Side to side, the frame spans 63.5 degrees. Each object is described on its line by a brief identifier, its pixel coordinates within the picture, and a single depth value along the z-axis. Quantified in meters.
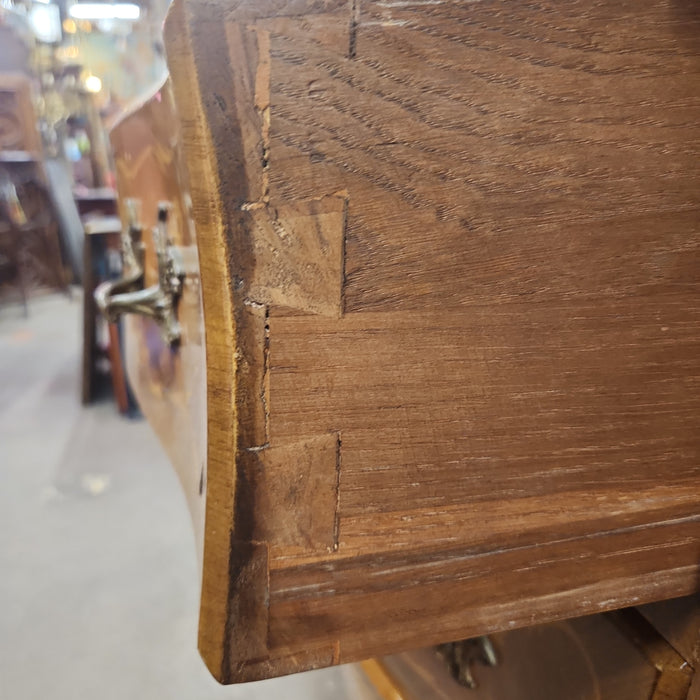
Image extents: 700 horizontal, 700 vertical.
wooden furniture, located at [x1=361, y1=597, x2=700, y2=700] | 0.57
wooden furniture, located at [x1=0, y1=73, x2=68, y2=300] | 3.90
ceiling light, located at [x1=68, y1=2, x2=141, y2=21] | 3.79
